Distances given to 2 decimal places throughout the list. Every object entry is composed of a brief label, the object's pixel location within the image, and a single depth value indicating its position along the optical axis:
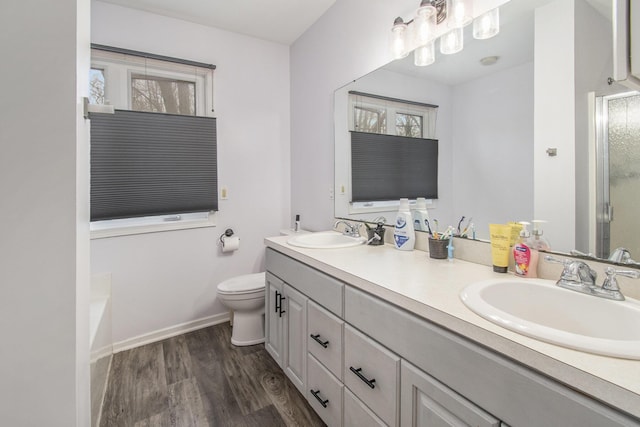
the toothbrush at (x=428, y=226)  1.53
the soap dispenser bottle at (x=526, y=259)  1.05
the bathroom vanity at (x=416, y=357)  0.56
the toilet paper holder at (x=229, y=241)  2.55
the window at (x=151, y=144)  2.12
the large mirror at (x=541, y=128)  0.92
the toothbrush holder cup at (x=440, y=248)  1.37
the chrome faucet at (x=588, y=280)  0.81
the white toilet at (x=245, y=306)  2.12
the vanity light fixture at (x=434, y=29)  1.29
